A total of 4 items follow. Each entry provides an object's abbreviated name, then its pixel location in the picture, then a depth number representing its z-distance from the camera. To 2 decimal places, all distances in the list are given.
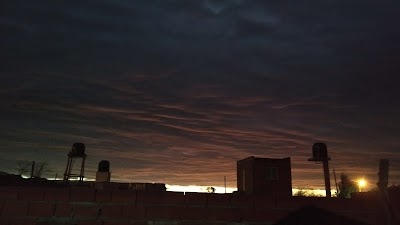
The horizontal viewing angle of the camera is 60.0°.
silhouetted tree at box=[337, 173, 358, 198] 40.47
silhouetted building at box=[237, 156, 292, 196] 19.86
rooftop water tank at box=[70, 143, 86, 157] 24.14
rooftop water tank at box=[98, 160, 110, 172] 22.76
